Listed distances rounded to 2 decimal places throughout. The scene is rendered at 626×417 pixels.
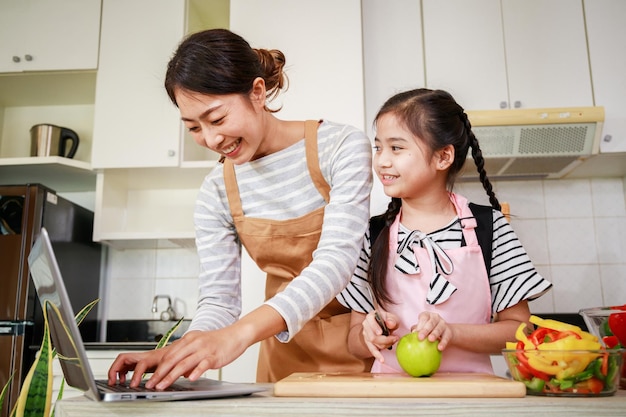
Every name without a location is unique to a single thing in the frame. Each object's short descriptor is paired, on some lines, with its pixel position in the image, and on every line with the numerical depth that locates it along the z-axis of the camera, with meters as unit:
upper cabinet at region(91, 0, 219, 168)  2.53
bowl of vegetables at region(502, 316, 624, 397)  0.62
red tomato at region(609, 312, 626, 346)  0.75
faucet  2.74
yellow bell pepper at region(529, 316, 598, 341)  0.66
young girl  1.08
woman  0.97
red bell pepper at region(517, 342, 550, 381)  0.63
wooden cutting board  0.61
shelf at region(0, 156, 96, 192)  2.51
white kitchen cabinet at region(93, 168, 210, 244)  2.57
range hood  2.27
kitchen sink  2.72
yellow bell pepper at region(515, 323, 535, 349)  0.68
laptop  0.55
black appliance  2.17
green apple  0.83
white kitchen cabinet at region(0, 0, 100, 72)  2.61
